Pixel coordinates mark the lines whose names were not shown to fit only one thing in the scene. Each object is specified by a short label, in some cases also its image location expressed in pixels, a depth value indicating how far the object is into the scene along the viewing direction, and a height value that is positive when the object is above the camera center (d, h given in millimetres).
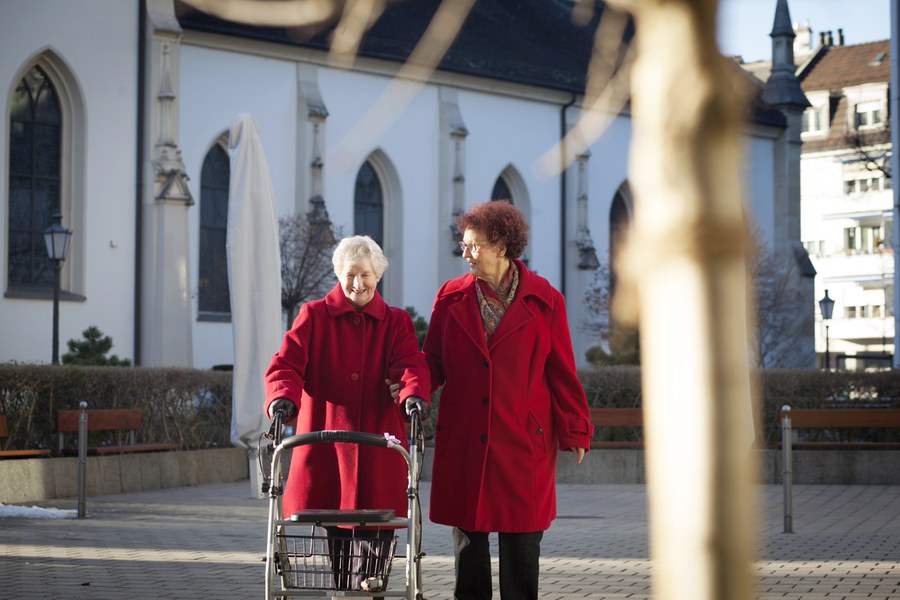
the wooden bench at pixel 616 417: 16594 -458
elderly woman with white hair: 6078 -1
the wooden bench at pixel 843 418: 15594 -447
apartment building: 72875 +8986
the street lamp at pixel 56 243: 22109 +2101
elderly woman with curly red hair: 5836 -123
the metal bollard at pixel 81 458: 12195 -688
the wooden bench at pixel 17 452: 13578 -714
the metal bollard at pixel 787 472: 11258 -744
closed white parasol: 13500 +924
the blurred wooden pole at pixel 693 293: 1677 +100
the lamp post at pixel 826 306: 40834 +2028
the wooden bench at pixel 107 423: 14094 -450
